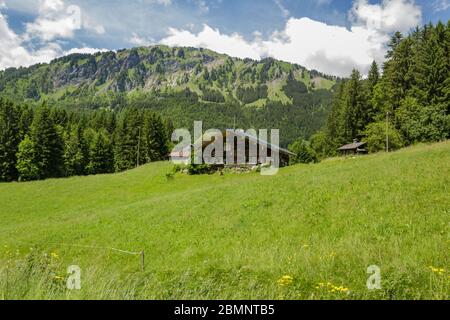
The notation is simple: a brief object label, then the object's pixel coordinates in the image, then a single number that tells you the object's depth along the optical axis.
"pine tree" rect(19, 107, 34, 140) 78.46
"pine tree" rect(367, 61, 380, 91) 74.80
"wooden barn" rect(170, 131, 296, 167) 54.56
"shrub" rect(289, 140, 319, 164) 111.12
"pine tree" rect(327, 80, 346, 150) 73.89
